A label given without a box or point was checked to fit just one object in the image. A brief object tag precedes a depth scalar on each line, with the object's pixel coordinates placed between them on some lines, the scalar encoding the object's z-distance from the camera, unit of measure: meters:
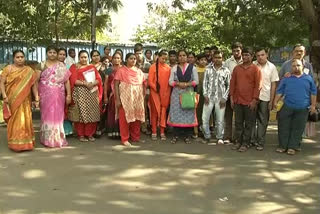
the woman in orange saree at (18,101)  6.04
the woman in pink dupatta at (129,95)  6.61
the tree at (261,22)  10.91
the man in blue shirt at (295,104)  5.96
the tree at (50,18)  10.22
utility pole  10.28
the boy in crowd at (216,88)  6.61
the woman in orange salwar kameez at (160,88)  6.93
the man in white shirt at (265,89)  6.31
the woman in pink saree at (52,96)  6.38
